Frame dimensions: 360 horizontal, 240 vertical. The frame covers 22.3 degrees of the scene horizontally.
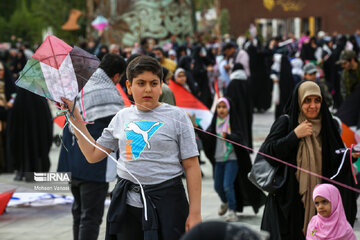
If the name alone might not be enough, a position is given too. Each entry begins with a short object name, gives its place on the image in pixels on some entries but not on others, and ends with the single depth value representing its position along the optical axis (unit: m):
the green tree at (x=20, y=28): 57.26
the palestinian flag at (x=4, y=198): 7.61
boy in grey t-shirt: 4.81
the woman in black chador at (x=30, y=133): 13.92
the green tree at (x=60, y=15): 50.38
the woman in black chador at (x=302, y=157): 6.43
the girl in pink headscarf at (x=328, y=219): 6.13
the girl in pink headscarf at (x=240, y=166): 10.09
